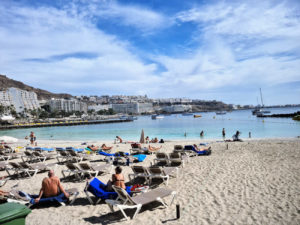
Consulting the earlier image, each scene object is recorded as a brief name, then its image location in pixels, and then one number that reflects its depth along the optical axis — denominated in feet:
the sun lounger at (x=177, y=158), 29.05
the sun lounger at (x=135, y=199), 15.53
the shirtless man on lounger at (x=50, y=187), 17.37
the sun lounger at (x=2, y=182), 23.67
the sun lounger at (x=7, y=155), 41.73
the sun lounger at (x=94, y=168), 25.90
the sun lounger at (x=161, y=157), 32.01
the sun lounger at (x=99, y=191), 17.70
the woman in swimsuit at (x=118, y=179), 17.63
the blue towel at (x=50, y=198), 17.31
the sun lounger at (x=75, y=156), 37.48
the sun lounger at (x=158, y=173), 22.84
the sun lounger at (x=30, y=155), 38.34
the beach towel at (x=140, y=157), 35.30
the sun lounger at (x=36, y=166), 28.49
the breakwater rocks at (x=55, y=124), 242.58
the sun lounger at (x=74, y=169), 25.61
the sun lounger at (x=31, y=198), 17.13
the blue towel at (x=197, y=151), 39.06
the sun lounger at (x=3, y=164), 31.49
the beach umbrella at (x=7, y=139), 78.92
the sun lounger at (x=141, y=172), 23.43
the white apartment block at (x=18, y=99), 553.64
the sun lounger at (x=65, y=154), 37.42
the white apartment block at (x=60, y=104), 611.88
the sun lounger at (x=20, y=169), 27.89
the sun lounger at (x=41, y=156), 38.14
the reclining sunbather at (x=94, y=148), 45.70
